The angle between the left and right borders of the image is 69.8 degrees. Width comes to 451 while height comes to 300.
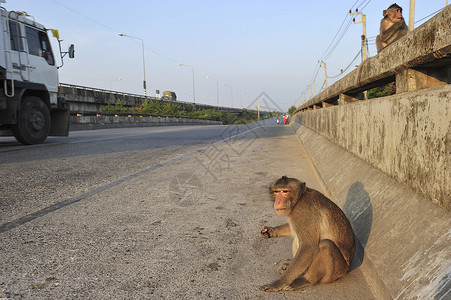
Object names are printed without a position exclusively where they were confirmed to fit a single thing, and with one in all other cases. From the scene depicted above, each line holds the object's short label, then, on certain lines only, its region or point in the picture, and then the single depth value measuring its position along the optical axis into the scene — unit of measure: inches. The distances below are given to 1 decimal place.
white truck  327.6
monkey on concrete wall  218.8
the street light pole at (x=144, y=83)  1743.4
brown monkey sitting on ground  74.1
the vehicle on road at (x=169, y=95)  2941.9
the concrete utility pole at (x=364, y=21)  944.3
